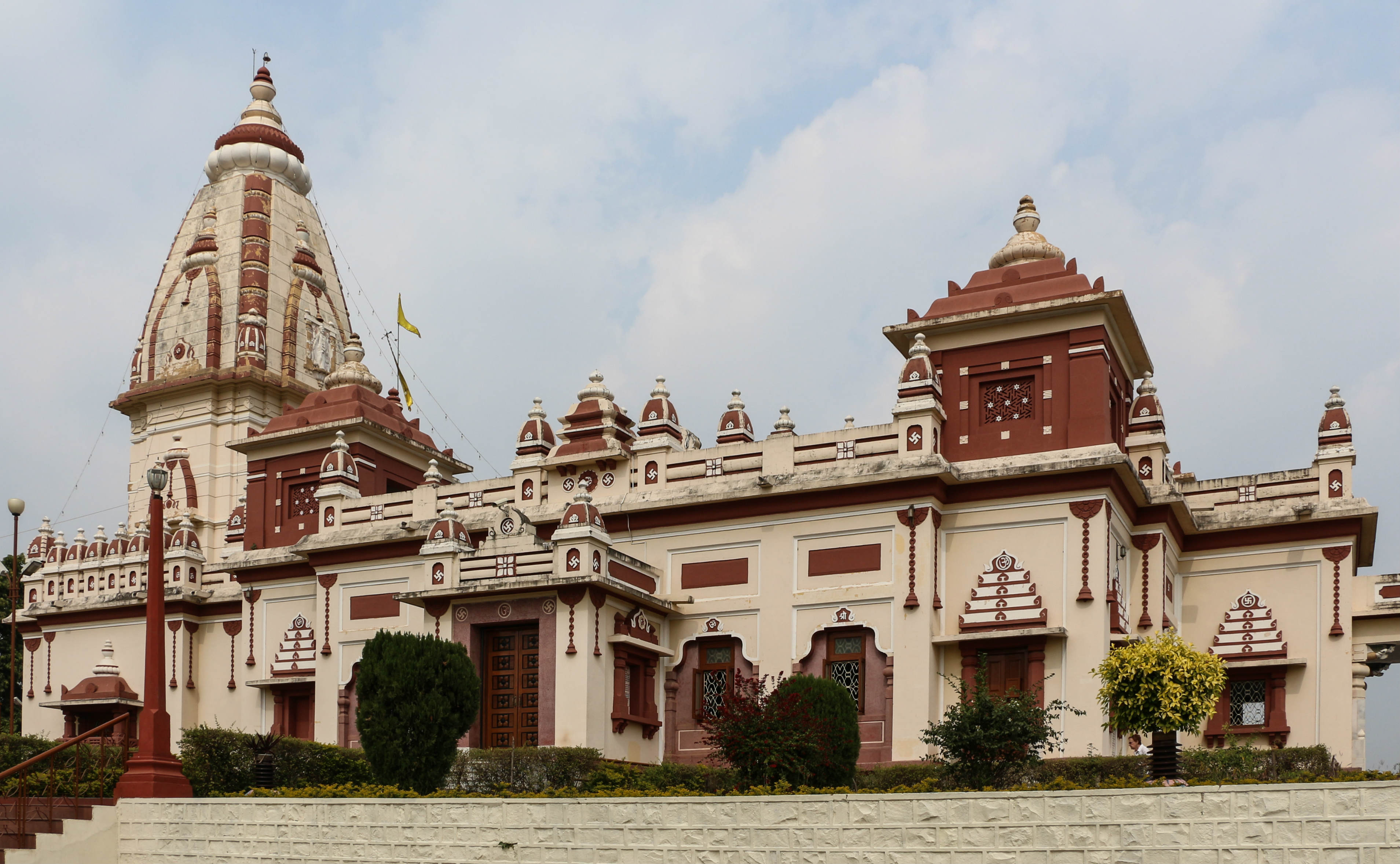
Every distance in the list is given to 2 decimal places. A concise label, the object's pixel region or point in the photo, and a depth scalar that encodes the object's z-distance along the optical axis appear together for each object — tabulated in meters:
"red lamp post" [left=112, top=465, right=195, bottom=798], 20.84
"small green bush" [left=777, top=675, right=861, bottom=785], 21.77
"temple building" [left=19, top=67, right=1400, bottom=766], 26.45
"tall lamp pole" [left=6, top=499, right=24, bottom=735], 35.75
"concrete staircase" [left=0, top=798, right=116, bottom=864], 19.91
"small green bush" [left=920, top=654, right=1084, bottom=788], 20.17
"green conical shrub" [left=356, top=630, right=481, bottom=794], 22.02
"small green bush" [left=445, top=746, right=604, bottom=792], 23.78
